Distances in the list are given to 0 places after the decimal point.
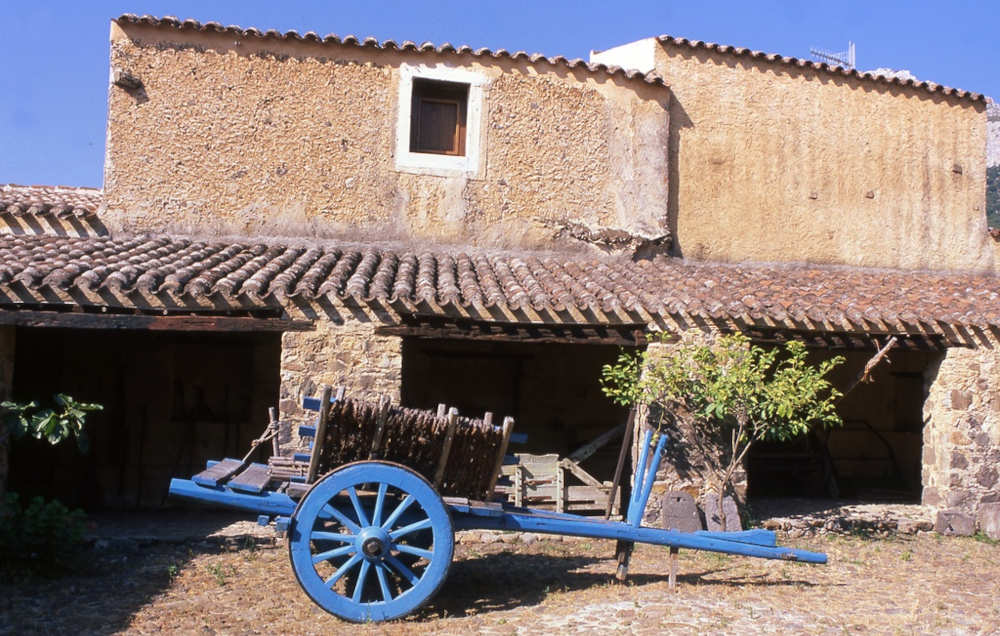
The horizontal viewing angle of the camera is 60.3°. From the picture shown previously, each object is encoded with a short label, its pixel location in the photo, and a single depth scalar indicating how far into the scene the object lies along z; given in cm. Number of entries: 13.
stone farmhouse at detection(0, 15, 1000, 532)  794
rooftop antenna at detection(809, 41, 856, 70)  1771
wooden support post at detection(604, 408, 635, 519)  815
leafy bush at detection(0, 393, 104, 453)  657
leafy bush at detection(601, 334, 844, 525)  755
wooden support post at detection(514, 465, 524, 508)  841
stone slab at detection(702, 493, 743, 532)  773
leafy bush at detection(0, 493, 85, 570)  628
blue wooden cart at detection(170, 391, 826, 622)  501
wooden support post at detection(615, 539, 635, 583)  606
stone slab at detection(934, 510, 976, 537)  859
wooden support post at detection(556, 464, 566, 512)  872
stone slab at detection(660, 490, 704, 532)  763
